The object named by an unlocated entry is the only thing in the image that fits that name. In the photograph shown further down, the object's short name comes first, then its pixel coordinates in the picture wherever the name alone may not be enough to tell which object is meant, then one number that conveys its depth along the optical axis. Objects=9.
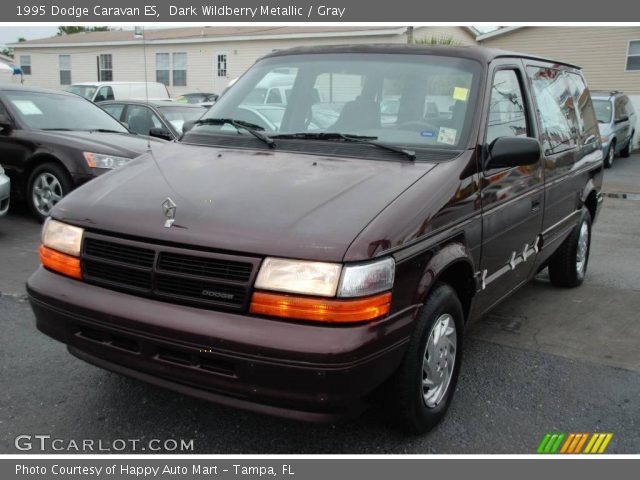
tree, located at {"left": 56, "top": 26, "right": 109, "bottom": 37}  49.56
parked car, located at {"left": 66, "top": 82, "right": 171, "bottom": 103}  18.67
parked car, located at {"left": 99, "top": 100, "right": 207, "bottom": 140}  10.41
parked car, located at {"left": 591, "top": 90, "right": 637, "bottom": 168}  15.01
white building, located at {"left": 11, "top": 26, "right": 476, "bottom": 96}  24.88
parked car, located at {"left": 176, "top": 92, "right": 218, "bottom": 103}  21.66
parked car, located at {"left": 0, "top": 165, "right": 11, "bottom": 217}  6.69
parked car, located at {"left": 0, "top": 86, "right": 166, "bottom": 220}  7.25
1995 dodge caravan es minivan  2.50
